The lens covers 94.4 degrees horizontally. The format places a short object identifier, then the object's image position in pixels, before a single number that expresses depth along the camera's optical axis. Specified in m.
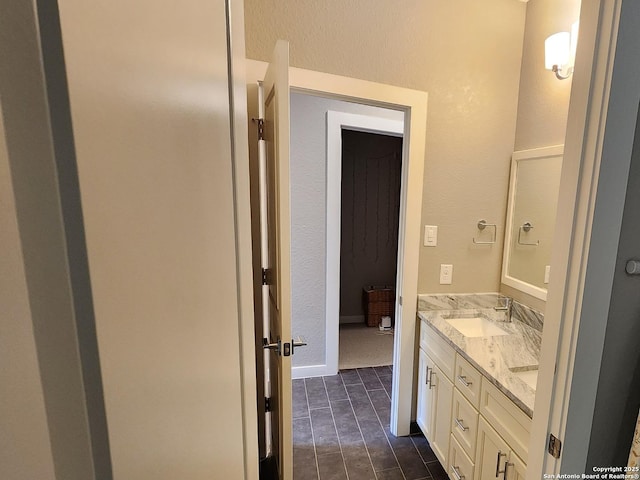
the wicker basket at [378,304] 3.58
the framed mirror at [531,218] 1.62
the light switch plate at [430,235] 1.78
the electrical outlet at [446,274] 1.84
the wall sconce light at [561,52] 1.45
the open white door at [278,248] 1.00
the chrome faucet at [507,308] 1.80
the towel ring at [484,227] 1.85
